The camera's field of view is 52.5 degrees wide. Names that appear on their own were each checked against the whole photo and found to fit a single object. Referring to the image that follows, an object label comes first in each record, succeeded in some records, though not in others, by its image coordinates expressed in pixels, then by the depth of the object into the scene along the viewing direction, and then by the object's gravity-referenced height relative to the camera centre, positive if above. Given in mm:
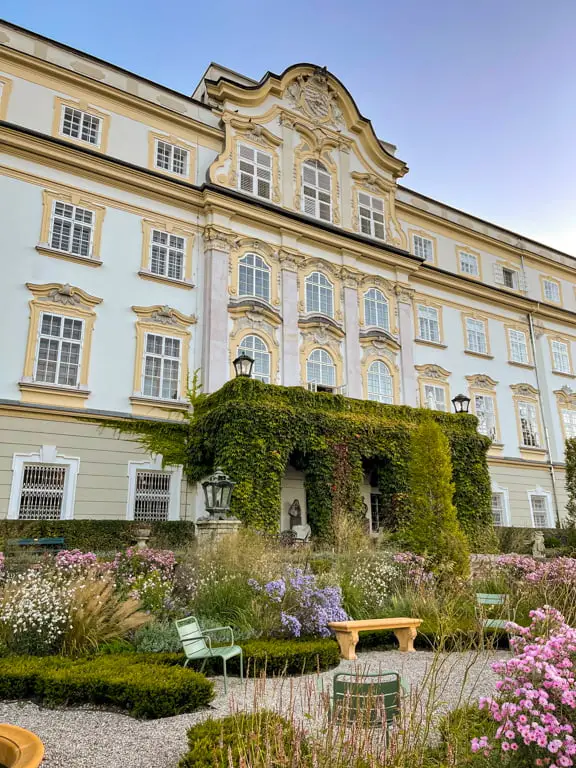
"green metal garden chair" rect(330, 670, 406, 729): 3787 -1070
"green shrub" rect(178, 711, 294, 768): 3682 -1303
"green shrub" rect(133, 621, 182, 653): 7316 -1143
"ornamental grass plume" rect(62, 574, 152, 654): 7027 -853
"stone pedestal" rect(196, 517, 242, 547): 12585 +405
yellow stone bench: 7895 -1128
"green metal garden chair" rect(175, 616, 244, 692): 6363 -1099
